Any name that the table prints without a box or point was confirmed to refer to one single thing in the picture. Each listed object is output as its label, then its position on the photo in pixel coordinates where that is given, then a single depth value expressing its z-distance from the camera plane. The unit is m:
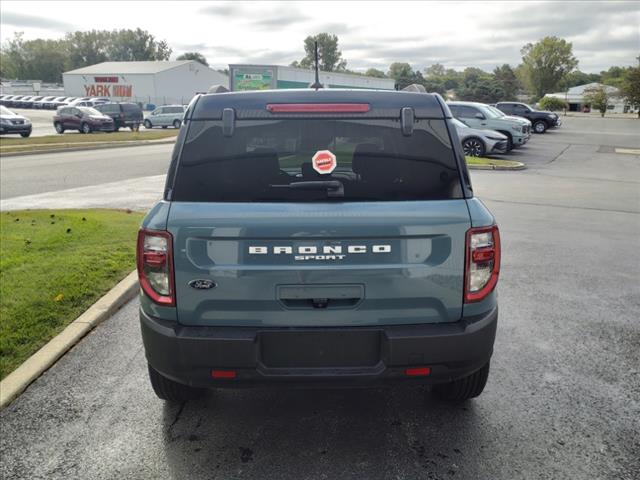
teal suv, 2.58
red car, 31.61
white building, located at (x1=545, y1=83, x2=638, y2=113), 94.06
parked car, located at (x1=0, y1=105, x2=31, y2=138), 27.80
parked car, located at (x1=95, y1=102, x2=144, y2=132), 34.56
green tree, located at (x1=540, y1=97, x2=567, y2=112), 77.94
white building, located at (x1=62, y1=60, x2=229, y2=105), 73.50
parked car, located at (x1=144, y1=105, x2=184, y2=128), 38.72
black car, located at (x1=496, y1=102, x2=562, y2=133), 35.47
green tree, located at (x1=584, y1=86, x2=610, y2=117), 77.44
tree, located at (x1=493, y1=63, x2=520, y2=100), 108.75
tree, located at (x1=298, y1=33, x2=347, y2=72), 153.40
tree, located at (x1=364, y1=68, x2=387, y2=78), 148.32
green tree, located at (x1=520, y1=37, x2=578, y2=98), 115.25
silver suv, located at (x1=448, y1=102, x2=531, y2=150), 21.55
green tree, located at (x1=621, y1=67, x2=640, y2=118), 70.69
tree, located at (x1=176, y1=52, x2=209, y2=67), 135.75
